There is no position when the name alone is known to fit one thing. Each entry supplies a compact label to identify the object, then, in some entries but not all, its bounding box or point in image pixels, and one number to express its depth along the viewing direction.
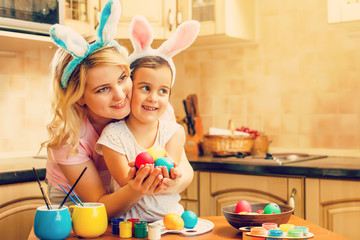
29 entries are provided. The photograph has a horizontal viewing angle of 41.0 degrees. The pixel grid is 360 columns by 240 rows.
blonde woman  1.28
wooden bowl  1.18
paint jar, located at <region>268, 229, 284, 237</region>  1.06
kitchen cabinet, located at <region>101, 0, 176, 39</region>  2.68
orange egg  1.20
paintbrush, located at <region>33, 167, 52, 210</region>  1.15
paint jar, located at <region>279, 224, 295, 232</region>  1.12
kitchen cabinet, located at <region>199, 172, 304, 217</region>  2.16
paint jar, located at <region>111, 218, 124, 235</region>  1.20
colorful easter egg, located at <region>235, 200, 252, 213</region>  1.25
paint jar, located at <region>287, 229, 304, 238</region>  1.05
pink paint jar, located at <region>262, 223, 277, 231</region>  1.13
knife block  2.82
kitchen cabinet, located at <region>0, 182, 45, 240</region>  2.00
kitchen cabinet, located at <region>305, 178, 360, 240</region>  2.04
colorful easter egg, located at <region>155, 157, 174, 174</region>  1.17
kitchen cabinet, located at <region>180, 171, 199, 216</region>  2.43
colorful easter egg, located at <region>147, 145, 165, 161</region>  1.23
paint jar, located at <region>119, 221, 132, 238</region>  1.16
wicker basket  2.59
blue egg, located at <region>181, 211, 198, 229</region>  1.23
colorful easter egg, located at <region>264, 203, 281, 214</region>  1.22
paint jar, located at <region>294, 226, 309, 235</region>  1.09
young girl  1.30
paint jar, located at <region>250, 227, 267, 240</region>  1.07
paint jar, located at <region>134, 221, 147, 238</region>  1.16
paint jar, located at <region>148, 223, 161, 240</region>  1.13
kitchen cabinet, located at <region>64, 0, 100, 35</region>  2.48
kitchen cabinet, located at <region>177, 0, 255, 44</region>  2.68
